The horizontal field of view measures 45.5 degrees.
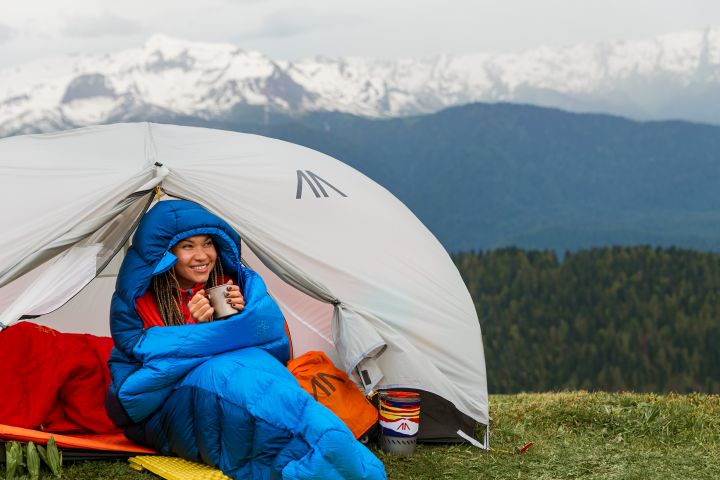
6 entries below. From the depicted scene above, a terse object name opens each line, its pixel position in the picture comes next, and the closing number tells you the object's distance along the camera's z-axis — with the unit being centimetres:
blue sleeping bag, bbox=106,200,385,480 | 518
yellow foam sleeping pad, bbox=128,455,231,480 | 564
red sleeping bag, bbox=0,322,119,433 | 656
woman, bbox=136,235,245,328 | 602
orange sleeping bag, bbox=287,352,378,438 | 678
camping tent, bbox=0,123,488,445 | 648
